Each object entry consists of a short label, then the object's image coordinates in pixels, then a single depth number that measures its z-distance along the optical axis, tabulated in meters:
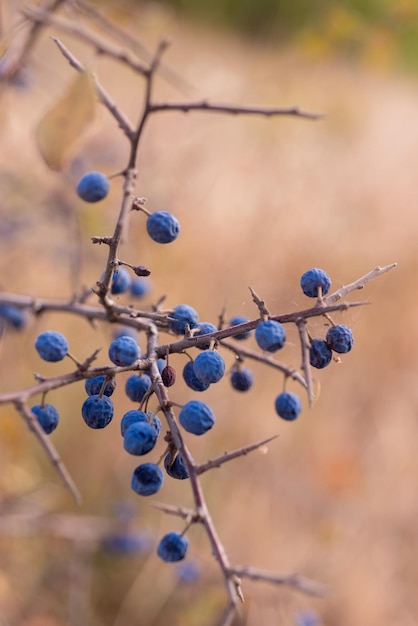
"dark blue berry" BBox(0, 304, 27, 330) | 1.05
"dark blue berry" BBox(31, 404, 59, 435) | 0.85
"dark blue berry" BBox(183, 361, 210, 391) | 0.83
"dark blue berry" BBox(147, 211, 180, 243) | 0.84
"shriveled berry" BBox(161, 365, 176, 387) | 0.83
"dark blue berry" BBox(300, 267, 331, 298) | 0.81
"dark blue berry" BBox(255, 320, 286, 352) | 0.79
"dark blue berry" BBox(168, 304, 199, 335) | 0.84
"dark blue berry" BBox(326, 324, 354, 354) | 0.81
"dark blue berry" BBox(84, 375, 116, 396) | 0.83
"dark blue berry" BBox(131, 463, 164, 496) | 0.82
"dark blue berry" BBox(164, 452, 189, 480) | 0.81
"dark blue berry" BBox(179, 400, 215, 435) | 0.81
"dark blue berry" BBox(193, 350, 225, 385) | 0.80
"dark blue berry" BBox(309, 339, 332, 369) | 0.81
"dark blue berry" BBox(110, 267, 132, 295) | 0.90
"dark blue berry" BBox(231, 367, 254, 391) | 0.89
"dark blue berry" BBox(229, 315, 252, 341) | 0.87
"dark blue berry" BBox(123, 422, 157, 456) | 0.80
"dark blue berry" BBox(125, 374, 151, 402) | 0.85
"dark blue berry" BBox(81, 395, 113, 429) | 0.82
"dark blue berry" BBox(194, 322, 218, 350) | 0.84
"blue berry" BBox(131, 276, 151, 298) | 0.99
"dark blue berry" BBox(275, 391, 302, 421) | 0.86
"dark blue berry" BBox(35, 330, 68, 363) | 0.84
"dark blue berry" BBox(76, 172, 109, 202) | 0.89
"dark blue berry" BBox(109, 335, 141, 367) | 0.82
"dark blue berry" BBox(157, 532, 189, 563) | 0.83
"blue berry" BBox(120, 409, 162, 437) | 0.81
